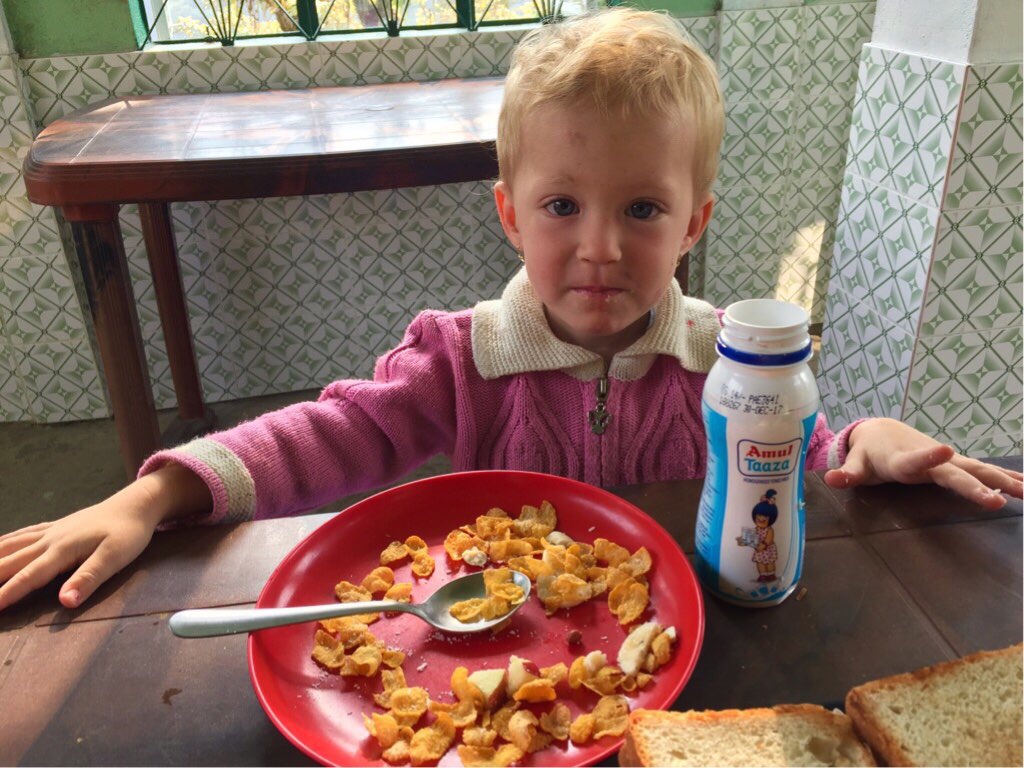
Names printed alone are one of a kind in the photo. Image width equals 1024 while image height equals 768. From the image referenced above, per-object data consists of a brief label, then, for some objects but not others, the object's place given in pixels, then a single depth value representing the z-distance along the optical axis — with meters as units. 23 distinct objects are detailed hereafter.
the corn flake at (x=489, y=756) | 0.58
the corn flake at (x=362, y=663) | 0.66
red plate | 0.61
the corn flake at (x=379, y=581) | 0.75
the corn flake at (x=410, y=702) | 0.62
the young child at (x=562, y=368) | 0.85
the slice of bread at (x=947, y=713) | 0.56
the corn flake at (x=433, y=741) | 0.59
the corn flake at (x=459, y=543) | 0.79
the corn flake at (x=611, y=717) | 0.60
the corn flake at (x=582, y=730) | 0.60
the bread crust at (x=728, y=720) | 0.56
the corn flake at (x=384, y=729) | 0.60
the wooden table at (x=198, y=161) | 1.62
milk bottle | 0.59
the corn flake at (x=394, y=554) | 0.80
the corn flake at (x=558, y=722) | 0.60
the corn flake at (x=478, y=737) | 0.60
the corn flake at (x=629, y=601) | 0.71
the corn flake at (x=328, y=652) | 0.67
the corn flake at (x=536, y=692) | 0.62
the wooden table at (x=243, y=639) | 0.61
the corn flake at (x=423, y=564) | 0.77
